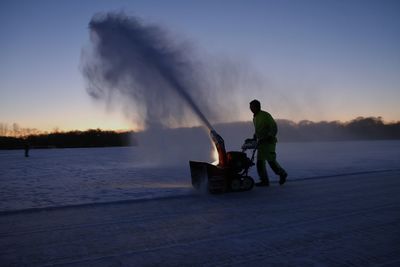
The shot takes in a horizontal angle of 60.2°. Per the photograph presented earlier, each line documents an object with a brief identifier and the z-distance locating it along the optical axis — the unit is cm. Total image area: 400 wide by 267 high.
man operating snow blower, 647
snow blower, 577
